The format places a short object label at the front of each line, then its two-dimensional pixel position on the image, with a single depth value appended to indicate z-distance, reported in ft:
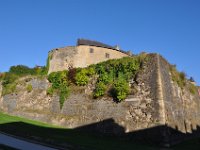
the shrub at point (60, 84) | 51.58
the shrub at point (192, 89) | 57.26
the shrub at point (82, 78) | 49.50
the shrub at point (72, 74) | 51.28
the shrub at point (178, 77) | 49.62
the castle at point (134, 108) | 40.17
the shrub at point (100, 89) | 46.03
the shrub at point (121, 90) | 43.21
